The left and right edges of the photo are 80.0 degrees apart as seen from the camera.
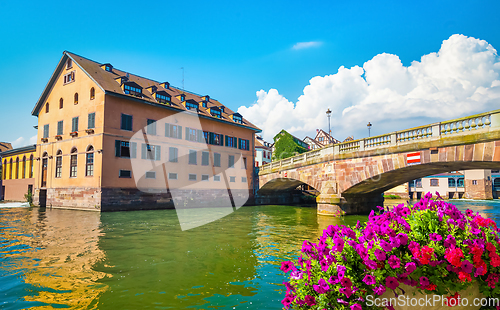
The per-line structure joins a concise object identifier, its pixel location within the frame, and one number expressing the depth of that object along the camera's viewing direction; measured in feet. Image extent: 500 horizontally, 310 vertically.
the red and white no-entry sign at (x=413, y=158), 54.19
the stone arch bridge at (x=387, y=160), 45.14
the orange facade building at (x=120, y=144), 78.84
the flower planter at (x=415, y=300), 9.78
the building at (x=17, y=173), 111.75
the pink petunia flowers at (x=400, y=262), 9.50
